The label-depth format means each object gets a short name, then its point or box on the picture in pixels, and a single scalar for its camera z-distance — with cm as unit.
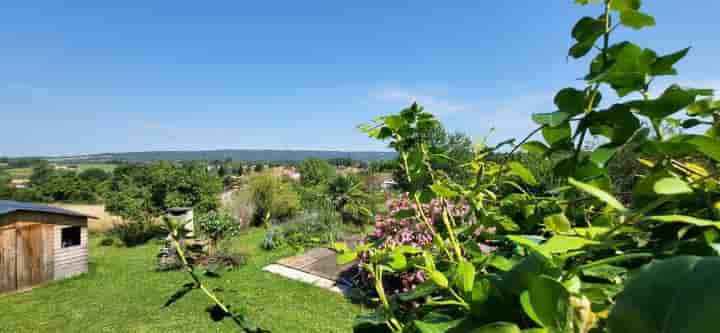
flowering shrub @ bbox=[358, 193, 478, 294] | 285
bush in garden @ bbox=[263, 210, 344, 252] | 656
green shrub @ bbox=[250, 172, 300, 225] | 937
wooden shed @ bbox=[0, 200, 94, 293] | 430
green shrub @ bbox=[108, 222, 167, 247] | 782
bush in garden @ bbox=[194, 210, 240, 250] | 671
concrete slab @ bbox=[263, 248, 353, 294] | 443
